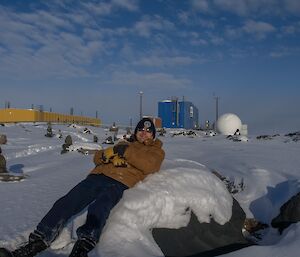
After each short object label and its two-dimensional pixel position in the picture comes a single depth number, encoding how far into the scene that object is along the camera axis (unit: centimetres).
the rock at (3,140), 1403
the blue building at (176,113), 3028
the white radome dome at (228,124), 2404
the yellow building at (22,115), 2977
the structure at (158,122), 2867
